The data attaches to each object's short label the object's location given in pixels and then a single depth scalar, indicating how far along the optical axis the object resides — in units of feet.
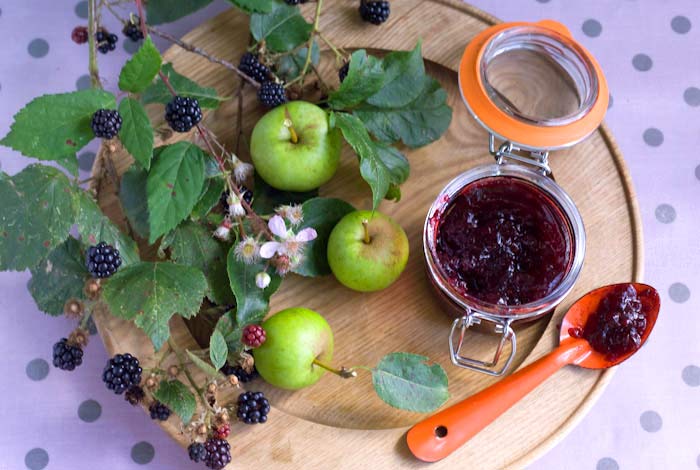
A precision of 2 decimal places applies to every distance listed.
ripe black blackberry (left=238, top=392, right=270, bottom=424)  2.59
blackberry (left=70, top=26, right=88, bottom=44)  2.96
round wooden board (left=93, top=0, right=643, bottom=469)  2.68
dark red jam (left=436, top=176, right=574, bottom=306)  2.65
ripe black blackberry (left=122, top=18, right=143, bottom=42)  3.04
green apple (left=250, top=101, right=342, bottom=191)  2.78
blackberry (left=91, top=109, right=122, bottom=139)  2.39
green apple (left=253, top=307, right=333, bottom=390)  2.62
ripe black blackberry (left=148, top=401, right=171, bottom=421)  2.61
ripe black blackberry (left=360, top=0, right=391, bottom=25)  2.97
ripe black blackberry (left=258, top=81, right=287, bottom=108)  2.81
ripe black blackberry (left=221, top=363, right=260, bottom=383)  2.71
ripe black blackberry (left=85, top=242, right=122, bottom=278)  2.44
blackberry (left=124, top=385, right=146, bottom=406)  2.63
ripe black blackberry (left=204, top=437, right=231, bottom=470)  2.51
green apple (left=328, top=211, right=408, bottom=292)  2.71
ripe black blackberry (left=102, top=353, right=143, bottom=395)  2.53
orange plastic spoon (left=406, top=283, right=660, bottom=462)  2.61
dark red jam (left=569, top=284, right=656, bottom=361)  2.72
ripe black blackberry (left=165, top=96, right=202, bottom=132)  2.47
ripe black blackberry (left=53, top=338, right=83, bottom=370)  2.65
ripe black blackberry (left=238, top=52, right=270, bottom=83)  2.91
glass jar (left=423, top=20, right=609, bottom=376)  2.64
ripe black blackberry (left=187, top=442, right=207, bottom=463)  2.51
